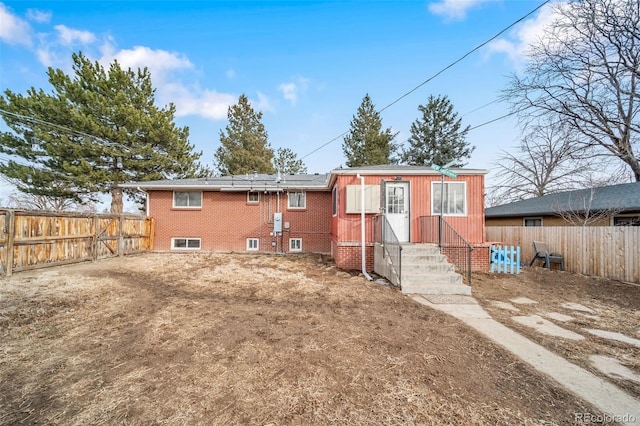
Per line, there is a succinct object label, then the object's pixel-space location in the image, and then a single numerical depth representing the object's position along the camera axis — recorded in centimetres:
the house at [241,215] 1191
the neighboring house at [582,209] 938
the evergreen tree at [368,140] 2494
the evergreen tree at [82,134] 1352
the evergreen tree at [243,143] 2478
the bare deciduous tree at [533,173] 1819
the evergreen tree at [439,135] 2531
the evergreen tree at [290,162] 2869
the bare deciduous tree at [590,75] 1168
